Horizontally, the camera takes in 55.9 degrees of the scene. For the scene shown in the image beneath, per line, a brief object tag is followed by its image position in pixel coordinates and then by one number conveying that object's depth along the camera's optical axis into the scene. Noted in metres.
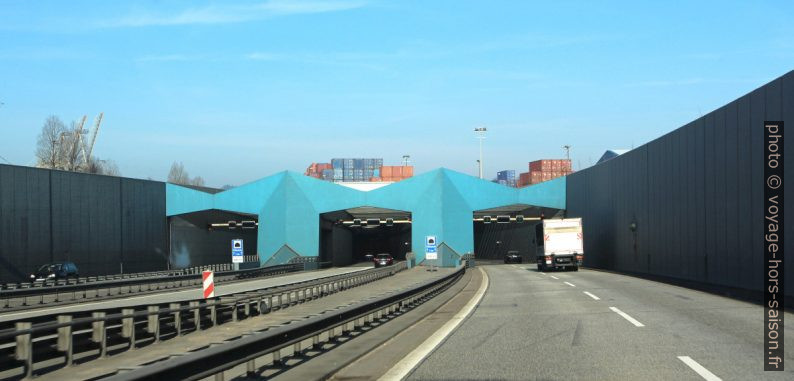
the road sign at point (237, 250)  44.19
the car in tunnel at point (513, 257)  83.94
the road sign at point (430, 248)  46.39
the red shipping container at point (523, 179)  177.75
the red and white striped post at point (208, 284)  20.42
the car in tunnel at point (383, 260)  72.06
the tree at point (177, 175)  170.12
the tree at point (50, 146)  116.51
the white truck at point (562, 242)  50.53
